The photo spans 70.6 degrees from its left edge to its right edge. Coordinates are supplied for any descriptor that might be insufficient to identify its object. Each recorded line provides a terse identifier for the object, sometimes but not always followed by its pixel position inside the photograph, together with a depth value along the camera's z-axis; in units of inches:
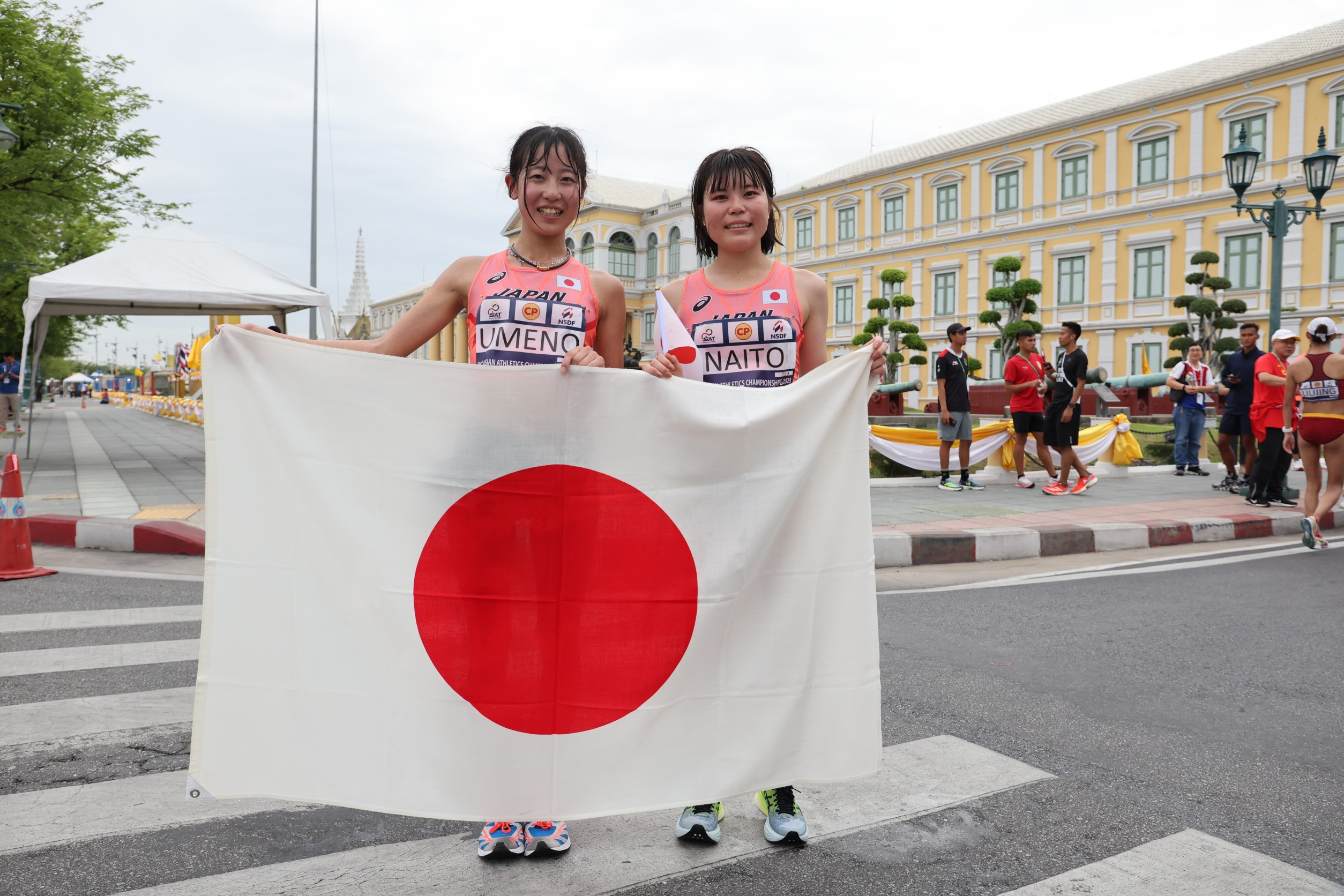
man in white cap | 389.7
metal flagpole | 1051.3
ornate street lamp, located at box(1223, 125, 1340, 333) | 481.4
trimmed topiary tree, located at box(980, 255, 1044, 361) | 1434.5
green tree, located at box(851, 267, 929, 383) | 1681.8
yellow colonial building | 1309.1
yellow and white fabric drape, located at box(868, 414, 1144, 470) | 468.8
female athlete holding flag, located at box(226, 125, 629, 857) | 101.7
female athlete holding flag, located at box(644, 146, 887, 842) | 105.9
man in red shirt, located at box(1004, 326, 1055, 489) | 423.8
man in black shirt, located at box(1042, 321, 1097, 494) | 413.7
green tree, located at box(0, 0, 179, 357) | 691.4
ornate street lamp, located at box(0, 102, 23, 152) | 462.0
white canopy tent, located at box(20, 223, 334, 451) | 481.7
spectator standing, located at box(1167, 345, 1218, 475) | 519.8
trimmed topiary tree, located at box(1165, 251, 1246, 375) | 1223.5
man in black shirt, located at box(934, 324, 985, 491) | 409.1
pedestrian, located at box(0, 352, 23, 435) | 811.6
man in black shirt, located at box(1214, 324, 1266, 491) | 424.5
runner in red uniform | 312.5
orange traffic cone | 252.2
